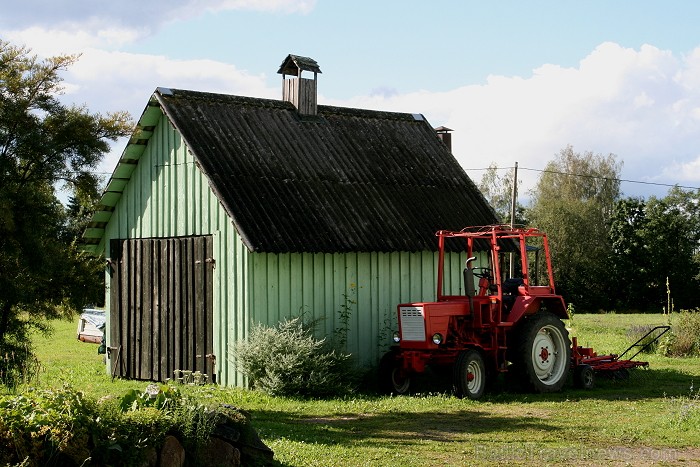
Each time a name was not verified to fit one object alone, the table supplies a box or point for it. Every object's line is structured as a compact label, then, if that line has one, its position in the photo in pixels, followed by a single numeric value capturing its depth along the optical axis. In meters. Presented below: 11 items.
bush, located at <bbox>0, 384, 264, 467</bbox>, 7.95
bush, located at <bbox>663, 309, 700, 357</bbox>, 23.09
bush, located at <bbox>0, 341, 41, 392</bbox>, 14.27
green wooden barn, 17.06
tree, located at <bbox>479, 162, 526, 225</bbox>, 62.79
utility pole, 39.47
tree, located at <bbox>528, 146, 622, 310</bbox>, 54.69
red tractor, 15.80
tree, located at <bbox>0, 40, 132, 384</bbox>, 14.83
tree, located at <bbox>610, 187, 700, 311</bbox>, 53.09
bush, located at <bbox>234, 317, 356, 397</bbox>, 15.75
